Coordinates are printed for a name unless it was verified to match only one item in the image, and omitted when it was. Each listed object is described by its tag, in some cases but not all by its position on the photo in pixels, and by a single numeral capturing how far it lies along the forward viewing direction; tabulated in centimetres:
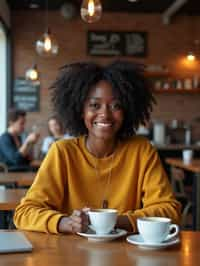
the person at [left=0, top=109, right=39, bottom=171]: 573
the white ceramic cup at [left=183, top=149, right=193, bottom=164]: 604
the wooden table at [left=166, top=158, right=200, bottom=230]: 518
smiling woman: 182
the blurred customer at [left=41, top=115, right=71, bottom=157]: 690
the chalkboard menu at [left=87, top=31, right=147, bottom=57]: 934
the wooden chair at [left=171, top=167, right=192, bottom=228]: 535
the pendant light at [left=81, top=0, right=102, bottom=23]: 470
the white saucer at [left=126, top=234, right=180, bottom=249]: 140
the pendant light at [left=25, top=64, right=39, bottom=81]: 788
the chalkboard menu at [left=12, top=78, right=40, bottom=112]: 934
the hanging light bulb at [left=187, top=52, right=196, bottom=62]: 916
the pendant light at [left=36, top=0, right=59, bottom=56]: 630
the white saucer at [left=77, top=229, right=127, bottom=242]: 148
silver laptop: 135
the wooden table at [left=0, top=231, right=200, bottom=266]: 127
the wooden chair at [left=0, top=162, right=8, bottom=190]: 525
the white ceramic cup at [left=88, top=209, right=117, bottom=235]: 147
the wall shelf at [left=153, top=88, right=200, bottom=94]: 928
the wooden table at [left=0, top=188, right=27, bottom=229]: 282
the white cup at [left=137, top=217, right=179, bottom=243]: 140
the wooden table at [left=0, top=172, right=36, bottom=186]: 395
